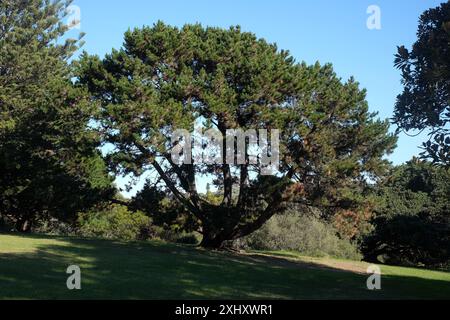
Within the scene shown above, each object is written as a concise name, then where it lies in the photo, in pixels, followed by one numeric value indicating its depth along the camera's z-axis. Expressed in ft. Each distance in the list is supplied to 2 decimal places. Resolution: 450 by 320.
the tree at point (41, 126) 81.66
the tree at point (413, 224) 125.59
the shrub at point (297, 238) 125.49
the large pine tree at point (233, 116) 71.97
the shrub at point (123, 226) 153.99
